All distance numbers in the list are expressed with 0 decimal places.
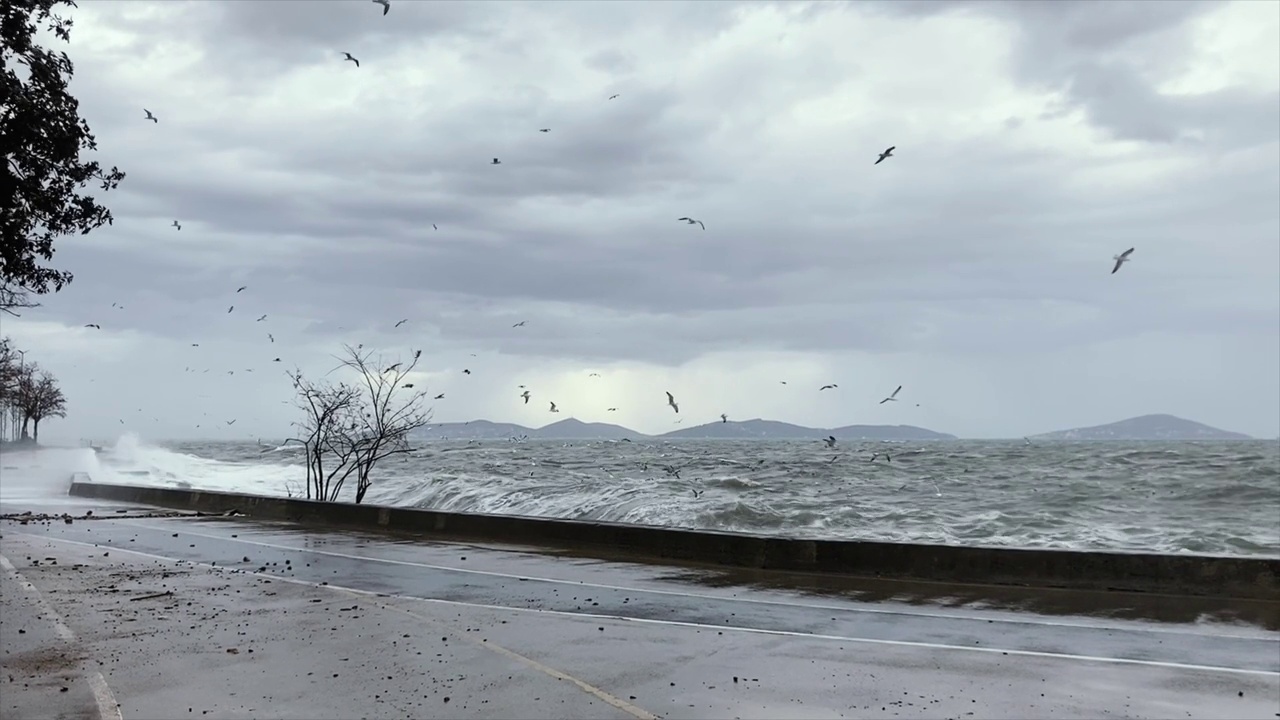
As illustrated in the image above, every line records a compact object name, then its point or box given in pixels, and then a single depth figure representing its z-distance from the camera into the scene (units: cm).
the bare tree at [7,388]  6019
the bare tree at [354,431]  2609
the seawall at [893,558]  1140
